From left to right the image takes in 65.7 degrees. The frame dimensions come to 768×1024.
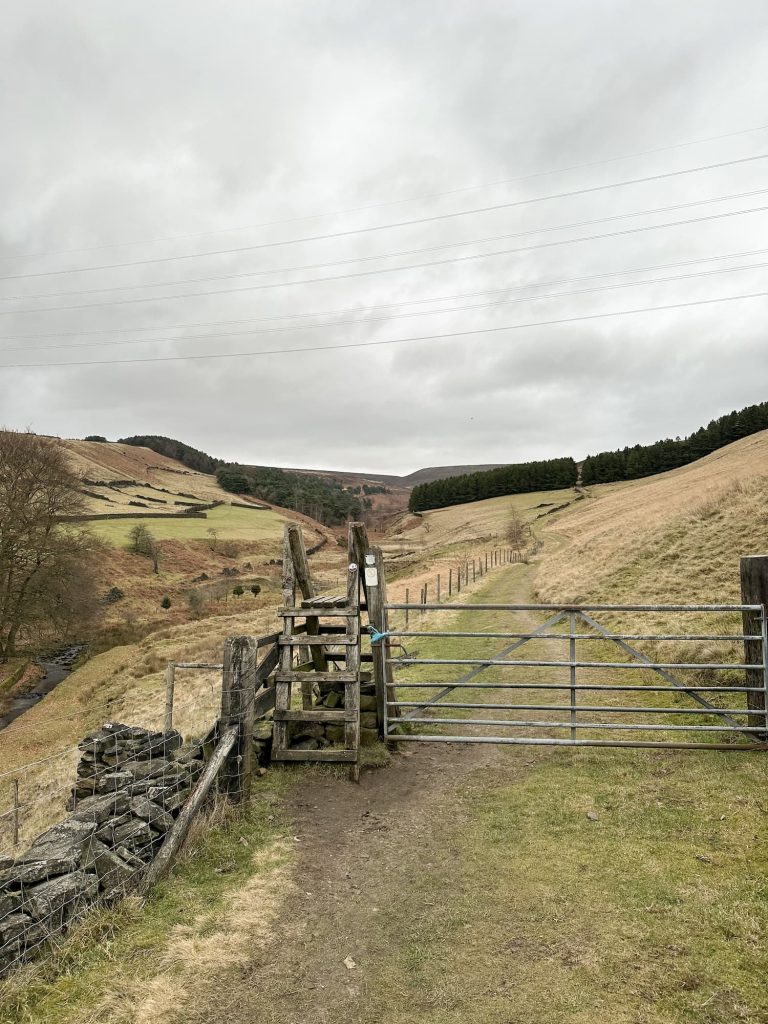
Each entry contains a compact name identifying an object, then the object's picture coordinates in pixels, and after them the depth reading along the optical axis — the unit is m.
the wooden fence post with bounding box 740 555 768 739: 7.73
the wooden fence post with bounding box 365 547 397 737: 8.35
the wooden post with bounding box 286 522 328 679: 8.83
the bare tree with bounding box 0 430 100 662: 27.95
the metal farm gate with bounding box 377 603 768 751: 7.66
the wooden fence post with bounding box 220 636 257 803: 6.65
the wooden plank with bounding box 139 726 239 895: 5.15
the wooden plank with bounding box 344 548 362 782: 7.50
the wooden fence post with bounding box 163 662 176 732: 11.36
